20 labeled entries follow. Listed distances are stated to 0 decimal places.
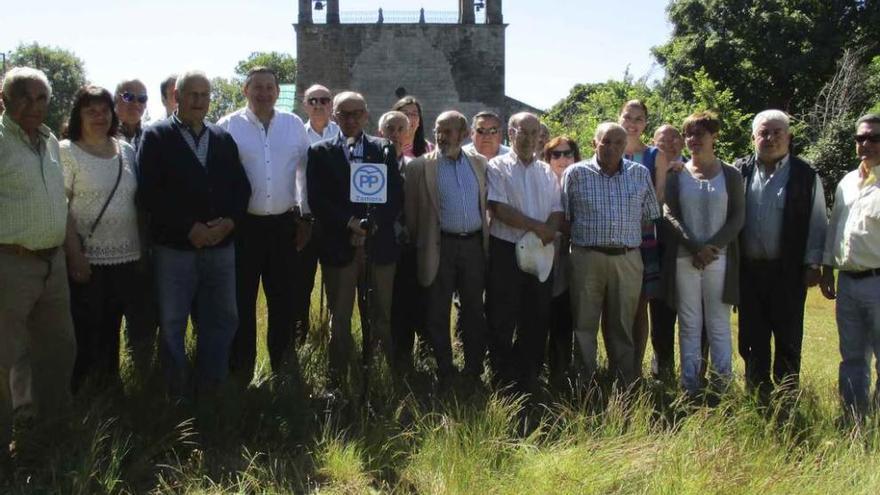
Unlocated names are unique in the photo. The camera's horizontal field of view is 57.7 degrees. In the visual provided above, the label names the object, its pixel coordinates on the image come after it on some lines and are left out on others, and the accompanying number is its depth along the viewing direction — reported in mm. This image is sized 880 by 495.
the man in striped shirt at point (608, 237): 5777
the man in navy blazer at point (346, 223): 5574
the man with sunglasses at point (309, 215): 6133
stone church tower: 32250
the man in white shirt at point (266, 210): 5773
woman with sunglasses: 6371
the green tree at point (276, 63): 82062
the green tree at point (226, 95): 79625
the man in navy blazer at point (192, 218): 5125
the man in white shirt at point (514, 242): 5898
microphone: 5580
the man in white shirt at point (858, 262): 5184
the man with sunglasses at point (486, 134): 6477
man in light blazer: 5980
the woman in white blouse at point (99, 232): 4988
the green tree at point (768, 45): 27781
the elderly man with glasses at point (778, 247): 5727
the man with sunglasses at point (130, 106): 5988
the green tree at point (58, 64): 57312
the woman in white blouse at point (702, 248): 5824
